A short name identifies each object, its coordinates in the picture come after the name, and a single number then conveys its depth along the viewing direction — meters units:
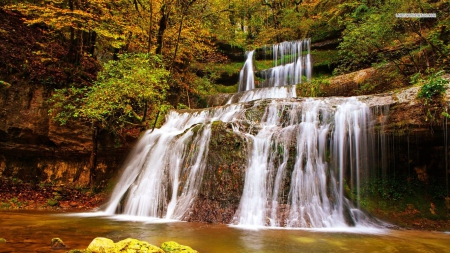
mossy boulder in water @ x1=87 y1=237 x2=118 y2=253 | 3.44
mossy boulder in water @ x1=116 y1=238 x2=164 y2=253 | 3.43
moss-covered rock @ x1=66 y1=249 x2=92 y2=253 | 3.39
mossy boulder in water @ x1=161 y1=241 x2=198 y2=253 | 3.69
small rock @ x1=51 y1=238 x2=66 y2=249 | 4.02
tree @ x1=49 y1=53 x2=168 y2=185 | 9.13
